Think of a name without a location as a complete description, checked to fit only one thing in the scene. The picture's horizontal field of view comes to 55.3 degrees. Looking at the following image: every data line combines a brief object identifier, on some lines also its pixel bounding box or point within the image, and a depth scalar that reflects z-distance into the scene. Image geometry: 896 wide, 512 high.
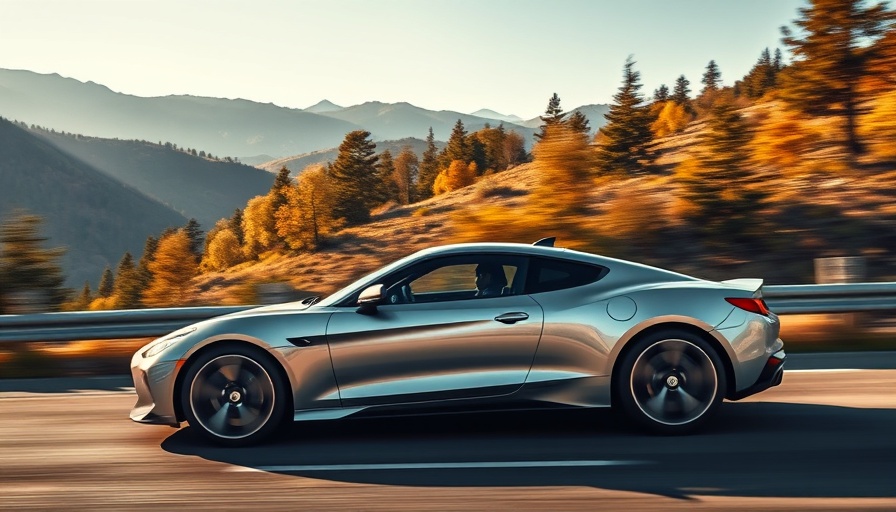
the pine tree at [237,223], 124.44
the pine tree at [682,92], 105.25
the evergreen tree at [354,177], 82.31
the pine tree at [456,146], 108.00
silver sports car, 5.41
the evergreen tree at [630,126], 40.56
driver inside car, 5.64
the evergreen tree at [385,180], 86.81
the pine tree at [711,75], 131.75
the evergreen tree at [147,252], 70.22
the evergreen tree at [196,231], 112.82
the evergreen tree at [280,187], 100.64
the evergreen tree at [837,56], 26.50
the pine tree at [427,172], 114.16
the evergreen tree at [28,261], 14.02
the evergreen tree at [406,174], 121.69
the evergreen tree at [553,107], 101.16
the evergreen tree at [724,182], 19.16
